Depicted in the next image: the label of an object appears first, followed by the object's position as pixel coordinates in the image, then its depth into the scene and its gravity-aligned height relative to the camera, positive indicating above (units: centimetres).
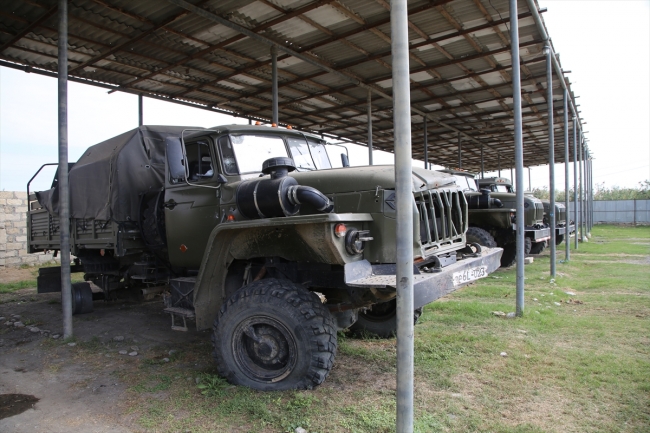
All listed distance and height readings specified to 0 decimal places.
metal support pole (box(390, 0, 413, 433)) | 203 -2
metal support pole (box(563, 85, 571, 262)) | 1040 +89
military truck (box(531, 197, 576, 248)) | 1308 -25
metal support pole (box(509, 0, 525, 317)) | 573 +75
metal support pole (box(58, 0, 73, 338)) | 534 +56
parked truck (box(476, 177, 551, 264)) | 1054 +10
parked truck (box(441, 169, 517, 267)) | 958 -13
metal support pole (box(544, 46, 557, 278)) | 761 +85
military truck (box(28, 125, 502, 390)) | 339 -24
